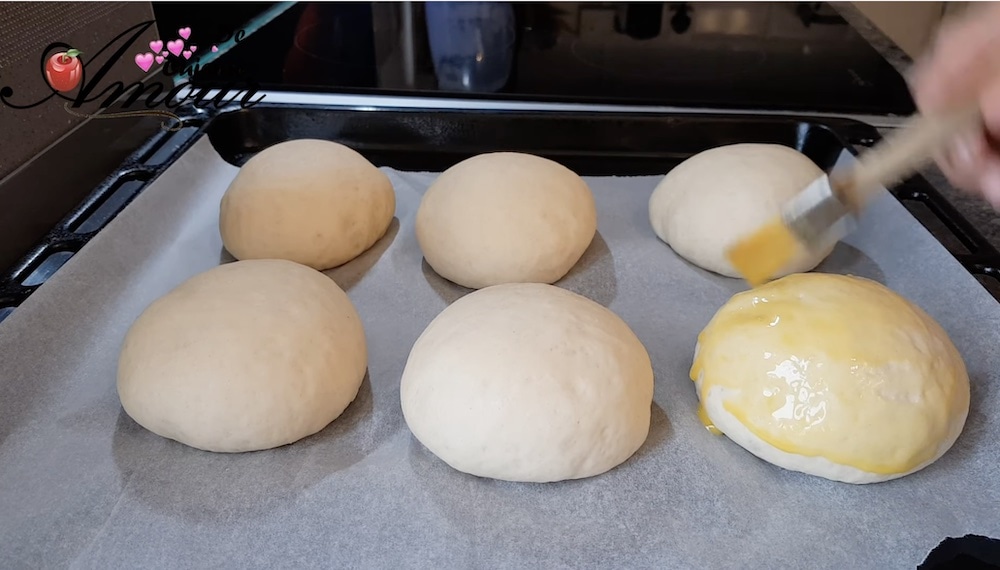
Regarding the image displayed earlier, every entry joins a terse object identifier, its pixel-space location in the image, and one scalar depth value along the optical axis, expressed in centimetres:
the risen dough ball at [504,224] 34
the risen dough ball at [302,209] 35
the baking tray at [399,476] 23
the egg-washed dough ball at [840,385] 25
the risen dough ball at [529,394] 25
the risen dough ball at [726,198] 35
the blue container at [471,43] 52
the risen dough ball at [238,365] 26
